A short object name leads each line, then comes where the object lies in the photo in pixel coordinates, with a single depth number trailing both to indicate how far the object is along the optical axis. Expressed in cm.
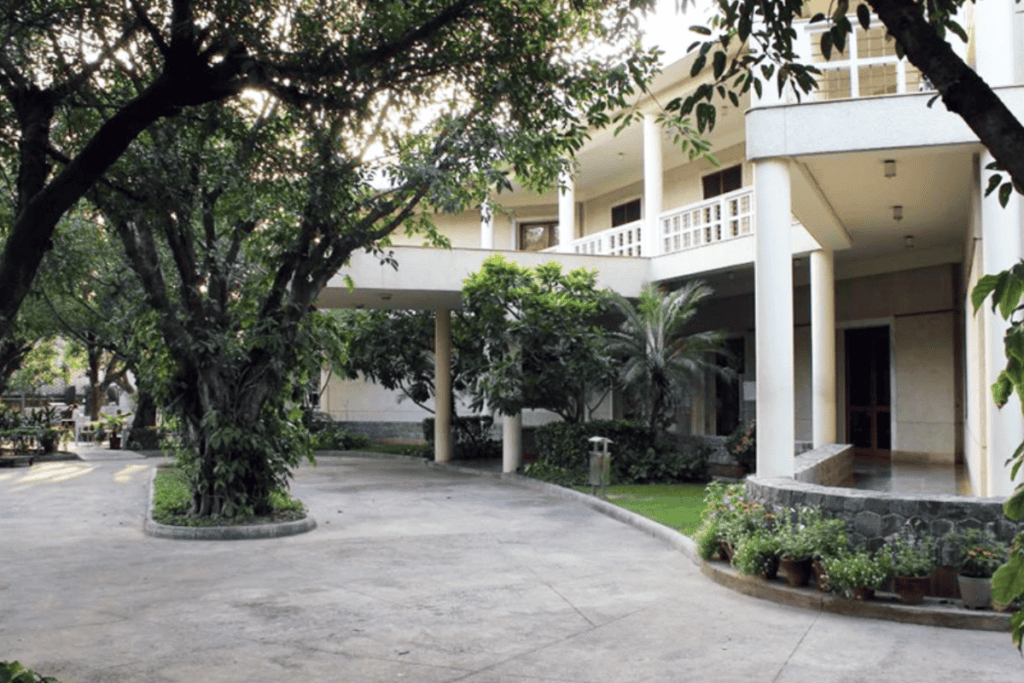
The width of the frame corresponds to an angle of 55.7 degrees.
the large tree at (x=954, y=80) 228
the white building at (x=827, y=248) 977
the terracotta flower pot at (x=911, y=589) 758
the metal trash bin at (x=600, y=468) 1531
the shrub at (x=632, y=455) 1780
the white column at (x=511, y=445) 2000
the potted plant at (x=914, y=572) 759
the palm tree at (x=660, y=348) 1752
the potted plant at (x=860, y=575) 769
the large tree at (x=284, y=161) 684
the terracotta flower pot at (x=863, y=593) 771
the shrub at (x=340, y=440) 2816
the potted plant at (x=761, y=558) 851
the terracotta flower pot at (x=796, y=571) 826
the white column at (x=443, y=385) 2267
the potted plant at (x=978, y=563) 739
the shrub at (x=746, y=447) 1714
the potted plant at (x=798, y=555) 822
